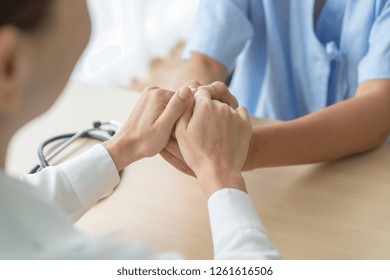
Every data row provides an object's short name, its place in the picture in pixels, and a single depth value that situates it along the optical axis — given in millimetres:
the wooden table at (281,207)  980
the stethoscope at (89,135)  1150
